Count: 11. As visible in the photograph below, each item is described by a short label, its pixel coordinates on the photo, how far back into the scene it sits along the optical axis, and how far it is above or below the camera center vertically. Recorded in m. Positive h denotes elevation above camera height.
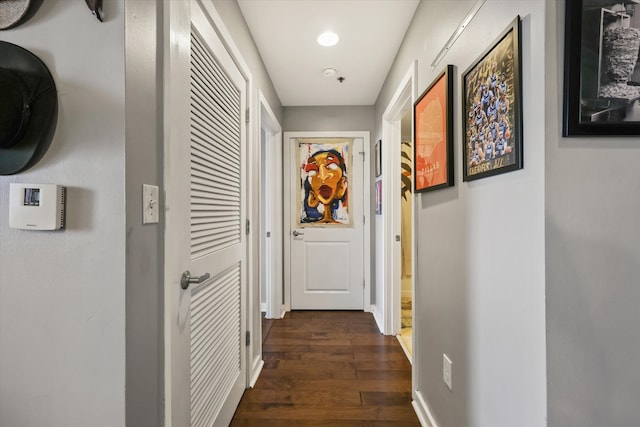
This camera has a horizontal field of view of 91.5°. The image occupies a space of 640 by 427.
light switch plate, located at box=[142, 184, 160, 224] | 0.92 +0.03
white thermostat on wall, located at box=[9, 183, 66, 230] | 0.80 +0.02
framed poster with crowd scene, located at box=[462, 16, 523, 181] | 0.89 +0.35
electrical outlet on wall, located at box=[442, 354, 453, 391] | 1.38 -0.71
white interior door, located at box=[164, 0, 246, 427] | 1.08 -0.05
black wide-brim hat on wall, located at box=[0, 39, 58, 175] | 0.78 +0.28
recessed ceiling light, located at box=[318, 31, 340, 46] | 2.14 +1.24
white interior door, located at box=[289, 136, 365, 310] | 3.48 -0.09
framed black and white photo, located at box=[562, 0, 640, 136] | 0.76 +0.36
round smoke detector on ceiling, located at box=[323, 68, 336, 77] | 2.65 +1.24
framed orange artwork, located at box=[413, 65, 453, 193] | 1.36 +0.40
